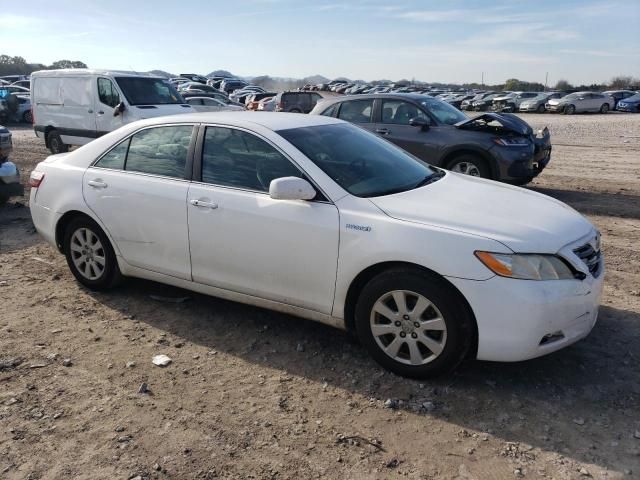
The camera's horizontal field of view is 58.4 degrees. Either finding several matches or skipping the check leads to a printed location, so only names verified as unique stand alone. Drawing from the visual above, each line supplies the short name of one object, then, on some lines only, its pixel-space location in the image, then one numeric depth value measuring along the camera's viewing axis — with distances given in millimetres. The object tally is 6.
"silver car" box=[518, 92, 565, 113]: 38344
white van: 12312
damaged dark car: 8922
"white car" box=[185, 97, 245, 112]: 20059
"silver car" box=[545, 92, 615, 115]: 35969
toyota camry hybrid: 3299
